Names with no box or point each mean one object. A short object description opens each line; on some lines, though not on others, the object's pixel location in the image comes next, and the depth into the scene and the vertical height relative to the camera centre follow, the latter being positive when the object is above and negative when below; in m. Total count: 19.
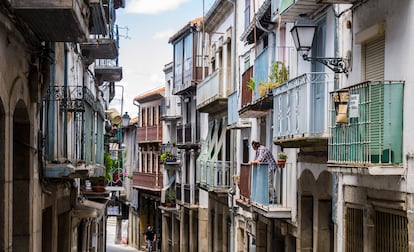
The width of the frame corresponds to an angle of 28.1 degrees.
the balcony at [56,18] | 10.00 +1.57
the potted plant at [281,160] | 17.92 -0.41
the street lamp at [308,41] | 13.18 +1.62
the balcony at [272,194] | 17.95 -1.18
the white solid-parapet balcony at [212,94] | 29.05 +1.71
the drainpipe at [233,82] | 27.45 +1.96
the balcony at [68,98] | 15.40 +0.80
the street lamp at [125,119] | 43.27 +1.12
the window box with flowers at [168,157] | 44.12 -0.89
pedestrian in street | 47.97 -5.68
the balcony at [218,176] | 27.80 -1.19
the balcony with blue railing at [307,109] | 13.90 +0.57
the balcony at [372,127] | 10.44 +0.20
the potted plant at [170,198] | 44.16 -3.08
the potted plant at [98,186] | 28.74 -1.61
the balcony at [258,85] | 18.52 +1.30
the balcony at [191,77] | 36.59 +2.98
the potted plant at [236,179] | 24.38 -1.16
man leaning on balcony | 18.11 -0.44
